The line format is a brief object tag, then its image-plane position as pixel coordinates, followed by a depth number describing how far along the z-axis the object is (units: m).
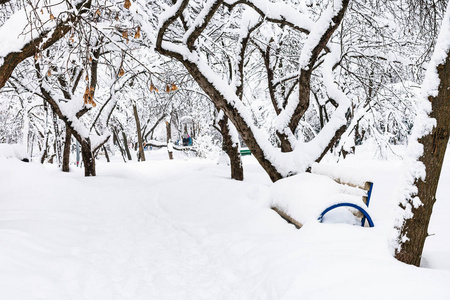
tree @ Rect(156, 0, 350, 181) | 5.29
